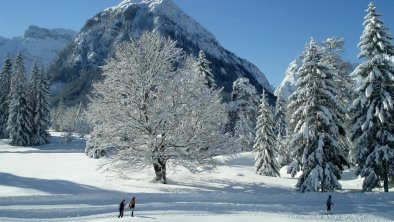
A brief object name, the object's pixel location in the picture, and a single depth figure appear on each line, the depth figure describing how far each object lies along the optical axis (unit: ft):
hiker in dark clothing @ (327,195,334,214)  88.05
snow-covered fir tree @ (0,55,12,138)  276.00
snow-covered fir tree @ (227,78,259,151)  223.10
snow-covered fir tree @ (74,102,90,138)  388.14
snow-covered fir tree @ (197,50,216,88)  188.34
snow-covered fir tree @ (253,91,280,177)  154.71
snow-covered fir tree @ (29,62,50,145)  265.54
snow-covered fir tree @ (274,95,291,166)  313.98
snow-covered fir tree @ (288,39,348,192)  109.91
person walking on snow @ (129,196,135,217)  77.08
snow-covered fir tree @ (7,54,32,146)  251.60
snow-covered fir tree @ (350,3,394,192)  109.09
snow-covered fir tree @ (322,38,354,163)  152.25
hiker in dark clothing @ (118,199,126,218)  74.23
